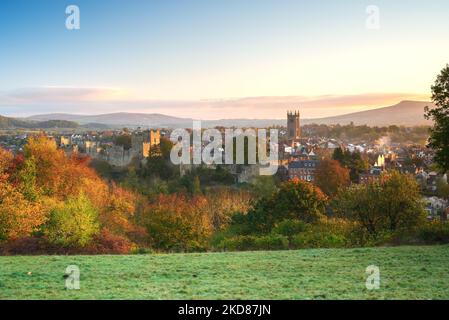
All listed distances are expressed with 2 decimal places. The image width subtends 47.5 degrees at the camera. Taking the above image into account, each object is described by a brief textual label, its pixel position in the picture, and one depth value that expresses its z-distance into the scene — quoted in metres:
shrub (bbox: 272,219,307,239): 24.64
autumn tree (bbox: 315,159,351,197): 50.56
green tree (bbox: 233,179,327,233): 29.88
